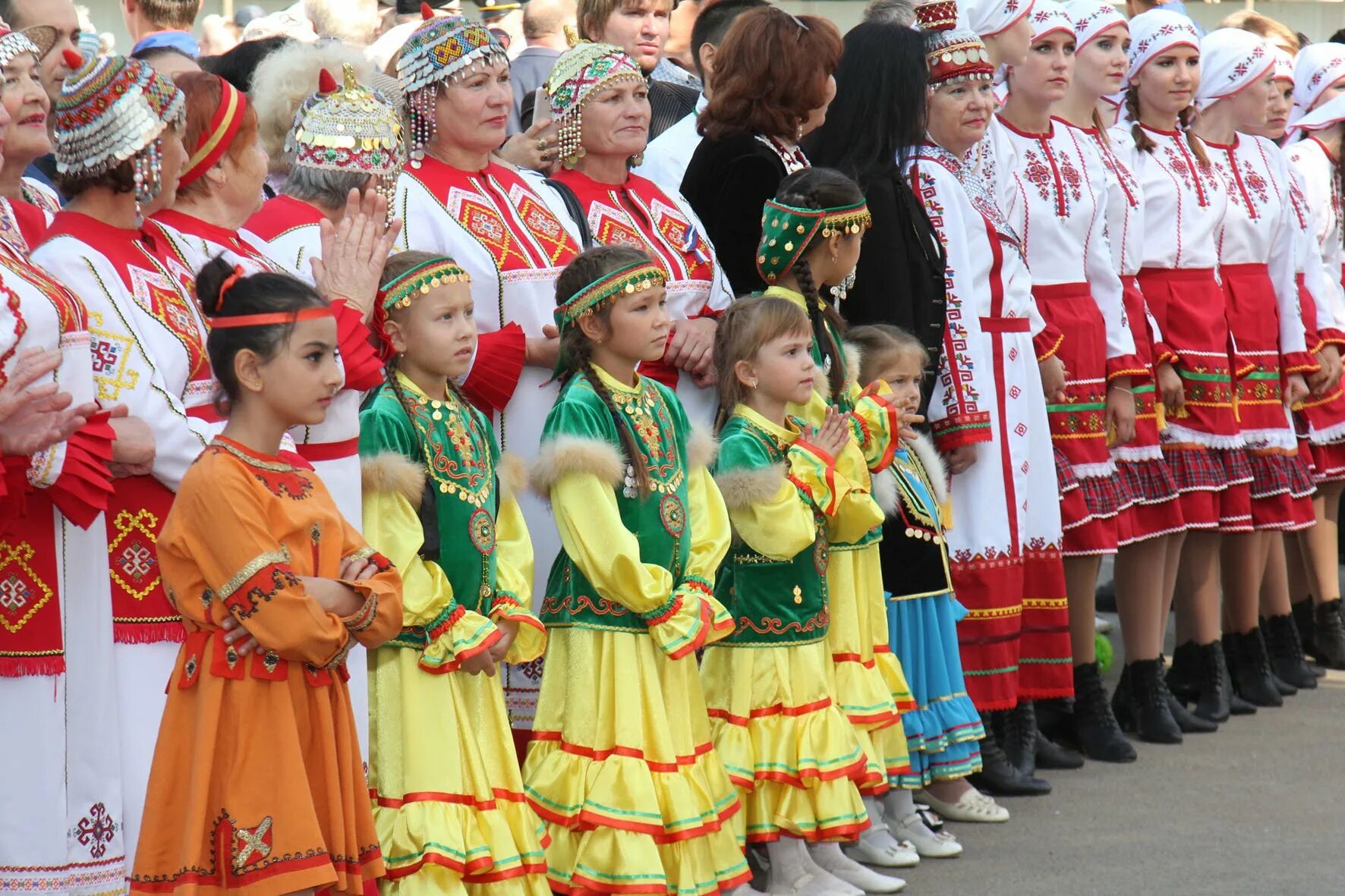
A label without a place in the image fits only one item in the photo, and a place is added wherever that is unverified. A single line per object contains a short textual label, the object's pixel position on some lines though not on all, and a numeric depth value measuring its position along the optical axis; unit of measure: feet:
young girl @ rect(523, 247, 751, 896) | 30.12
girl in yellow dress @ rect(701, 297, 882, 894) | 33.14
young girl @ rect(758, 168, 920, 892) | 35.06
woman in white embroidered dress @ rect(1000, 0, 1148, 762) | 45.39
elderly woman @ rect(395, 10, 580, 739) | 32.53
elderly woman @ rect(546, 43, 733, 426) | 34.94
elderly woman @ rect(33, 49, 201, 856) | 24.62
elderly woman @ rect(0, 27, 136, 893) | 23.13
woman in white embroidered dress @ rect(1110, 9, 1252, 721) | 50.34
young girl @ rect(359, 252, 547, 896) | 27.94
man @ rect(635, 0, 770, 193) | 42.04
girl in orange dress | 22.80
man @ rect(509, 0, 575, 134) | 49.37
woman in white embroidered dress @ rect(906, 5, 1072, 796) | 40.83
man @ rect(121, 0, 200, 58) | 45.83
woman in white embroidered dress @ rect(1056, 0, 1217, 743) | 48.01
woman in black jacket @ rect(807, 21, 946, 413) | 38.93
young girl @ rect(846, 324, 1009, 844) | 37.83
